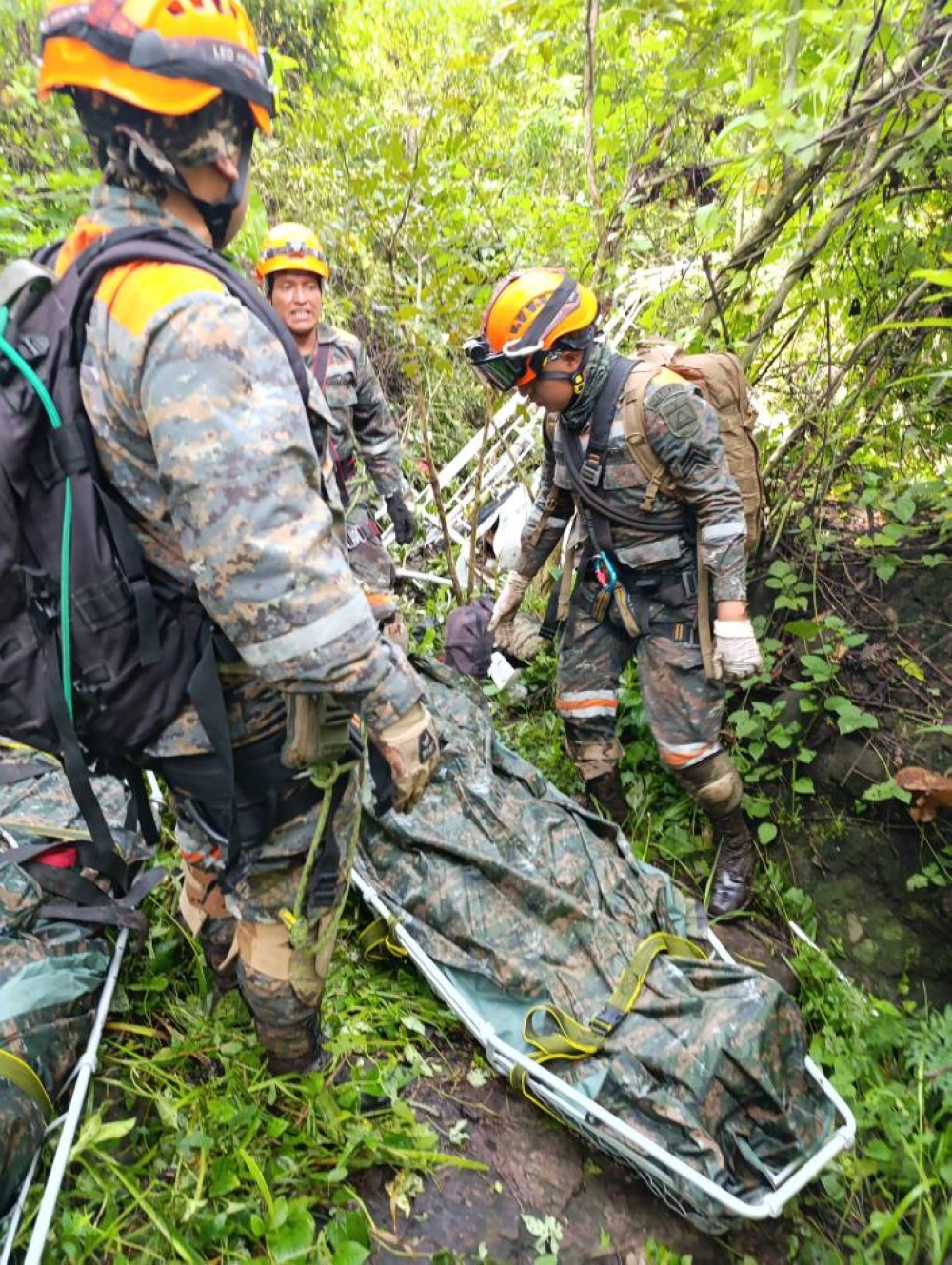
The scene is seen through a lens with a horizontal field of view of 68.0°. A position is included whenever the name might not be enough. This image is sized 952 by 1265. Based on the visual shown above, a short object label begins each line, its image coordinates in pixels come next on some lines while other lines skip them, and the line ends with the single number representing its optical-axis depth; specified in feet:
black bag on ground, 12.37
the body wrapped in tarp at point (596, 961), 6.33
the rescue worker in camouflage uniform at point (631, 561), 8.71
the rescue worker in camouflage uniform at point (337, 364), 12.53
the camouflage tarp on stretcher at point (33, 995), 5.21
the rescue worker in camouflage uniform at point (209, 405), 3.93
